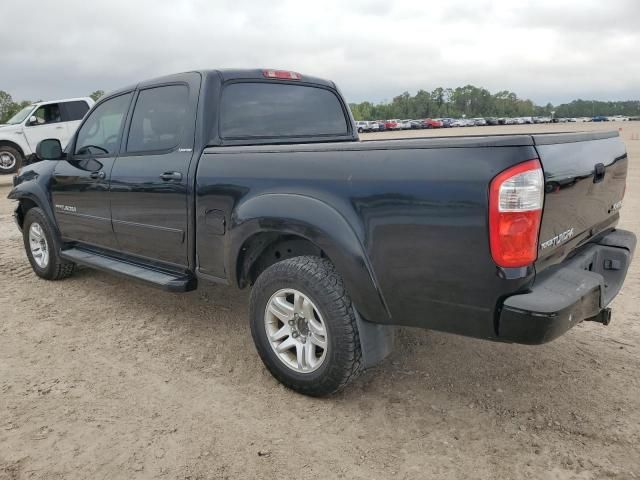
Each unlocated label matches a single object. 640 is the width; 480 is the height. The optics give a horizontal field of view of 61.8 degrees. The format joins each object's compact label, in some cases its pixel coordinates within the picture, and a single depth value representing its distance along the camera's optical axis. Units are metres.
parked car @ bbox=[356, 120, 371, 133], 62.64
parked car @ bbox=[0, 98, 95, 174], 14.08
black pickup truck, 2.24
